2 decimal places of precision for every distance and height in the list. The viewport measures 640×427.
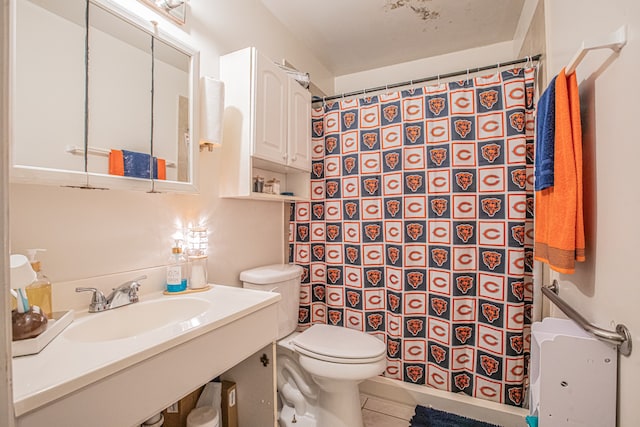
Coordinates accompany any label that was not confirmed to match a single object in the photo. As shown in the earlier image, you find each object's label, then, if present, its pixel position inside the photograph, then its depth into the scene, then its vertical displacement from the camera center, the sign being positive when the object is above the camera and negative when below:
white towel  1.31 +0.45
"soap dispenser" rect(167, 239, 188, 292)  1.21 -0.25
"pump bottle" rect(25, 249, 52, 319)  0.81 -0.22
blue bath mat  1.58 -1.10
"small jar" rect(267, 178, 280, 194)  1.83 +0.16
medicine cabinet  0.84 +0.37
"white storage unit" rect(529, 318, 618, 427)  0.79 -0.45
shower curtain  1.56 -0.09
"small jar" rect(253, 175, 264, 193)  1.69 +0.16
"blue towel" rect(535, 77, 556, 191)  1.02 +0.26
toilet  1.38 -0.71
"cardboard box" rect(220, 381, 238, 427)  1.30 -0.85
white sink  0.57 -0.36
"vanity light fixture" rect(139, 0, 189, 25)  1.19 +0.84
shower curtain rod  1.58 +0.81
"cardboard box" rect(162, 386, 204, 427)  1.23 -0.85
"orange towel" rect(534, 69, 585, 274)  0.91 +0.09
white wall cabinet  1.50 +0.49
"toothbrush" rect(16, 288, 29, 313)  0.70 -0.22
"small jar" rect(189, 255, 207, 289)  1.28 -0.26
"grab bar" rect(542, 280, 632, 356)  0.72 -0.29
